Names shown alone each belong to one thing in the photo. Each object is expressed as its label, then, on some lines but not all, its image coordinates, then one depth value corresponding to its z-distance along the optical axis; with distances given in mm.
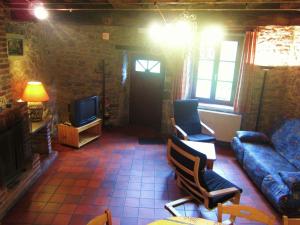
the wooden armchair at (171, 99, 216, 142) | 4923
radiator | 5111
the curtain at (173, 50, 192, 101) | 5125
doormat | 5293
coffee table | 3783
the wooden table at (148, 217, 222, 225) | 1989
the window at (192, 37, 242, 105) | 5316
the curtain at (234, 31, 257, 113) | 4691
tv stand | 4836
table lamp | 4133
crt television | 4746
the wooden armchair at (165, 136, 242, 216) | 2865
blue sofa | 3090
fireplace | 3068
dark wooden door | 5863
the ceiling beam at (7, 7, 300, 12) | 3614
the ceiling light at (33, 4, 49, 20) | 3598
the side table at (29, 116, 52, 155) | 4371
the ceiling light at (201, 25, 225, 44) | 5139
